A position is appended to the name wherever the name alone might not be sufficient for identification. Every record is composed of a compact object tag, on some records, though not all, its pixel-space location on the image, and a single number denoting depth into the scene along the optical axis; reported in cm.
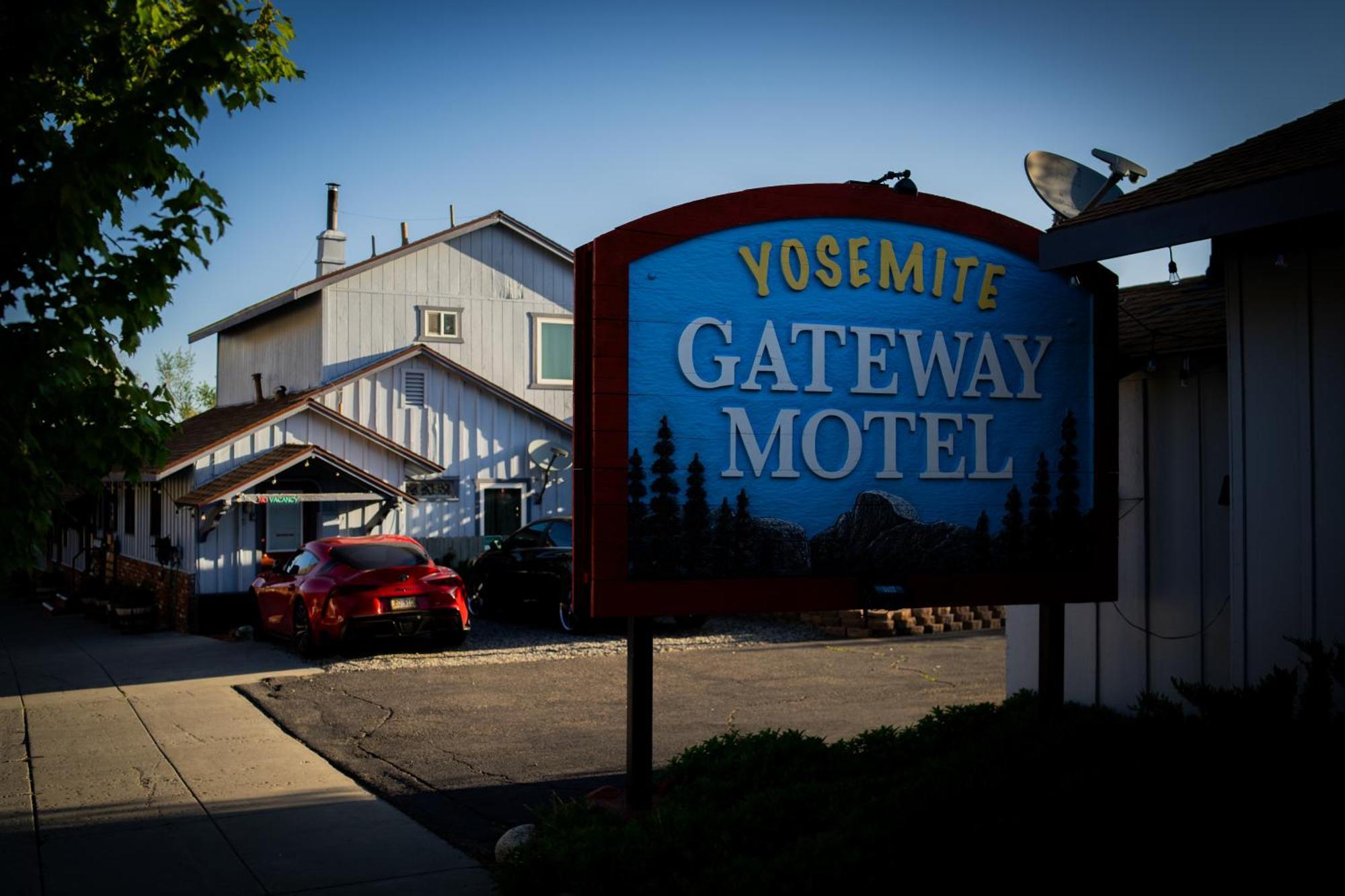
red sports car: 1521
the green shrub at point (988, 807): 422
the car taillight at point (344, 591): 1520
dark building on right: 576
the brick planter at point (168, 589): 1964
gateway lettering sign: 591
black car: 1802
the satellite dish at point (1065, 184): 898
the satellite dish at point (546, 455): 2356
